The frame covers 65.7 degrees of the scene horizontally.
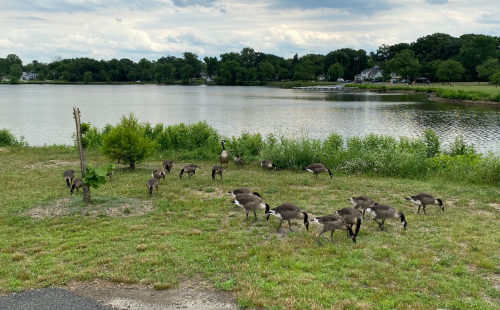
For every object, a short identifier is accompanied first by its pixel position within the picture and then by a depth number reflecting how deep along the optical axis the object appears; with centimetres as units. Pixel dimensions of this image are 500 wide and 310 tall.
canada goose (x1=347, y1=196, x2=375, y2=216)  1277
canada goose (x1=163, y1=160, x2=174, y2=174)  1972
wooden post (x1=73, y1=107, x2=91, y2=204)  1347
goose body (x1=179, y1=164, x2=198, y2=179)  1847
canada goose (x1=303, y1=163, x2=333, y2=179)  1828
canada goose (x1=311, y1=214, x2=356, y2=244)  1023
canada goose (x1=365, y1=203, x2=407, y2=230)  1142
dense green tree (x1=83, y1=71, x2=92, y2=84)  18776
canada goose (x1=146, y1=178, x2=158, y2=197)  1514
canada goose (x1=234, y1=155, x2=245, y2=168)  2208
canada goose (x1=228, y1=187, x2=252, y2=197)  1396
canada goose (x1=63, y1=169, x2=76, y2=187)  1668
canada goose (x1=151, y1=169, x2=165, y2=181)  1712
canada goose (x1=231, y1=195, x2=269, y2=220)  1208
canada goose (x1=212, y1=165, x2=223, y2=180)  1828
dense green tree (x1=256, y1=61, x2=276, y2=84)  18375
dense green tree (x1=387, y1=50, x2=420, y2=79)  13225
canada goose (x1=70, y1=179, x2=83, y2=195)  1525
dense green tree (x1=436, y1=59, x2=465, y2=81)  11928
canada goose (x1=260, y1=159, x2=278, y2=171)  2042
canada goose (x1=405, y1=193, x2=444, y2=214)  1310
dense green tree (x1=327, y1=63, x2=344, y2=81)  17504
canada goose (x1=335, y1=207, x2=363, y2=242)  1109
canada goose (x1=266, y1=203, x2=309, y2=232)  1109
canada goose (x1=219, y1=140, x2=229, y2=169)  2127
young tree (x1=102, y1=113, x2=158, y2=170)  2073
